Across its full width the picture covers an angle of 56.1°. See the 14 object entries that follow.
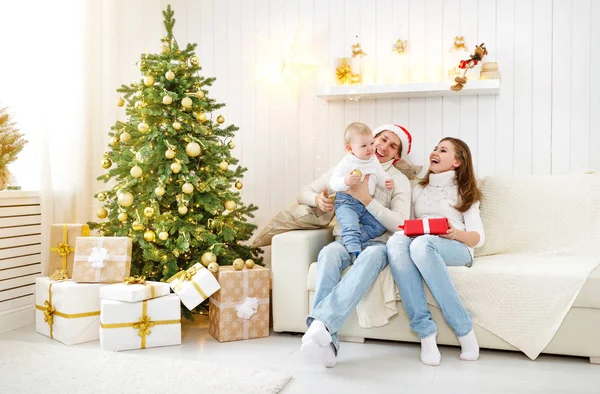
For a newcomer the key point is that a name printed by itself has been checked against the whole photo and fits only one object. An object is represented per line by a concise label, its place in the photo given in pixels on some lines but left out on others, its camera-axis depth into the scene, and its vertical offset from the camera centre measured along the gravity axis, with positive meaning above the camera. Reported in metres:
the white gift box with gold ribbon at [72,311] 2.56 -0.56
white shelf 3.08 +0.57
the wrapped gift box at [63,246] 2.80 -0.28
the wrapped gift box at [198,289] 2.58 -0.45
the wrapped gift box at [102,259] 2.61 -0.33
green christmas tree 2.77 +0.07
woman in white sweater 2.32 -0.25
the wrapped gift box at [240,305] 2.59 -0.54
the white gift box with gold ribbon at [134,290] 2.45 -0.44
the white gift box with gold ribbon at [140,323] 2.44 -0.59
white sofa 2.43 -0.25
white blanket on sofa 2.28 -0.45
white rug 1.95 -0.69
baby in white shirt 2.59 +0.04
